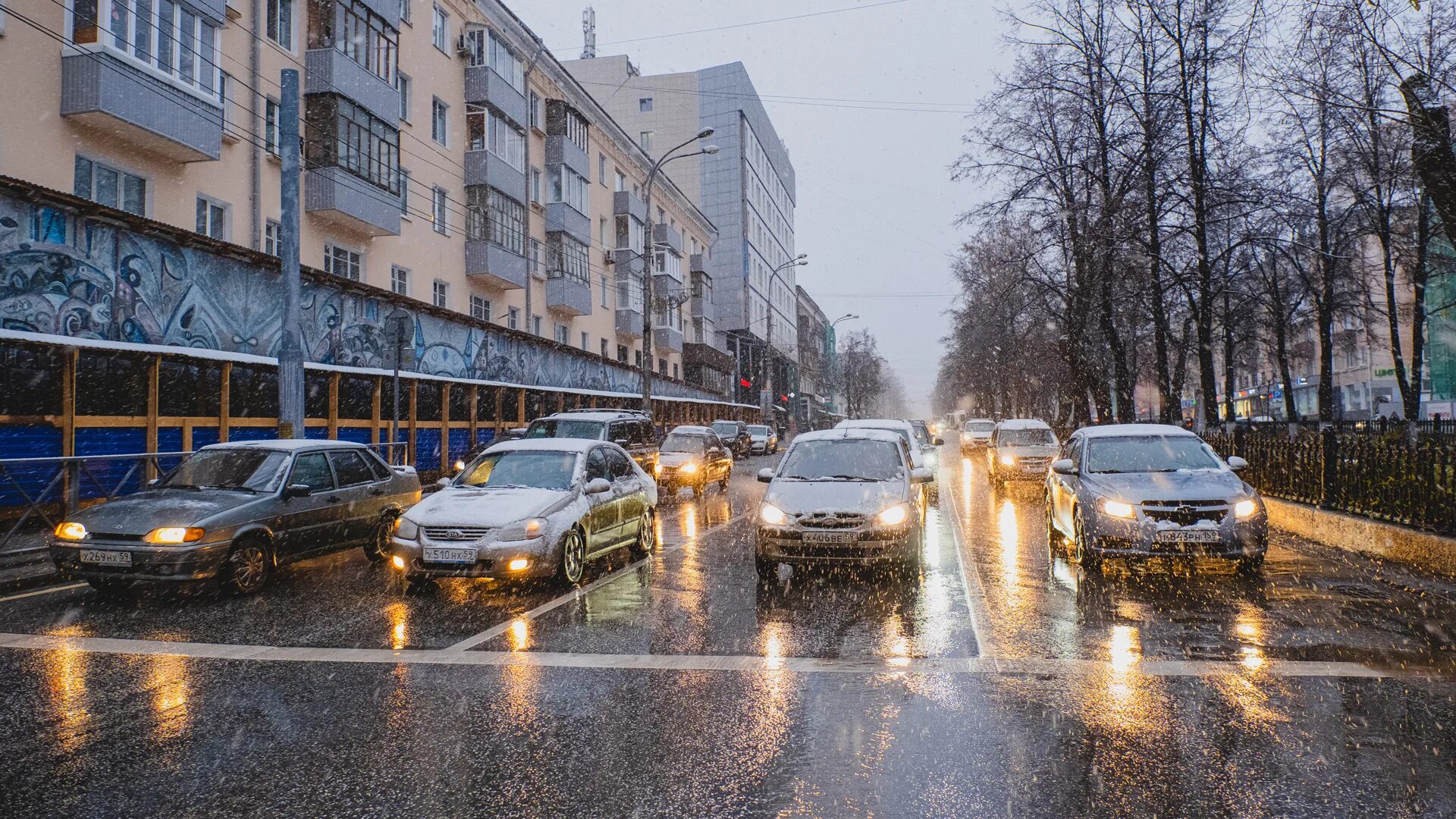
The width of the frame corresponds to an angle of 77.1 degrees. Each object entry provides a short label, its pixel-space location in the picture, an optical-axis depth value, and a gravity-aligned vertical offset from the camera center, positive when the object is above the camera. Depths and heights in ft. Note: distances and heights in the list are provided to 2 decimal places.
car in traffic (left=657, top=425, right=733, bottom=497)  68.03 -2.70
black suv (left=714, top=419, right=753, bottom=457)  121.29 -1.43
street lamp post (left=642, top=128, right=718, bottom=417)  91.35 +10.13
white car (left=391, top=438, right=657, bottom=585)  26.61 -2.81
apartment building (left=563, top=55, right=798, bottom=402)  204.74 +63.22
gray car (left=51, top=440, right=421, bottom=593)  25.82 -2.80
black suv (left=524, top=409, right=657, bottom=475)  58.65 -0.17
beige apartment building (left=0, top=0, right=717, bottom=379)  50.80 +22.04
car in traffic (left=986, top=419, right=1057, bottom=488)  71.77 -2.21
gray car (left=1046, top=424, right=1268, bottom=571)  28.50 -2.55
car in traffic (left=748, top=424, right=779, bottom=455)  140.97 -2.31
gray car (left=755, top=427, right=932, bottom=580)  28.37 -2.95
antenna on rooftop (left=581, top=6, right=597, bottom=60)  208.64 +90.95
